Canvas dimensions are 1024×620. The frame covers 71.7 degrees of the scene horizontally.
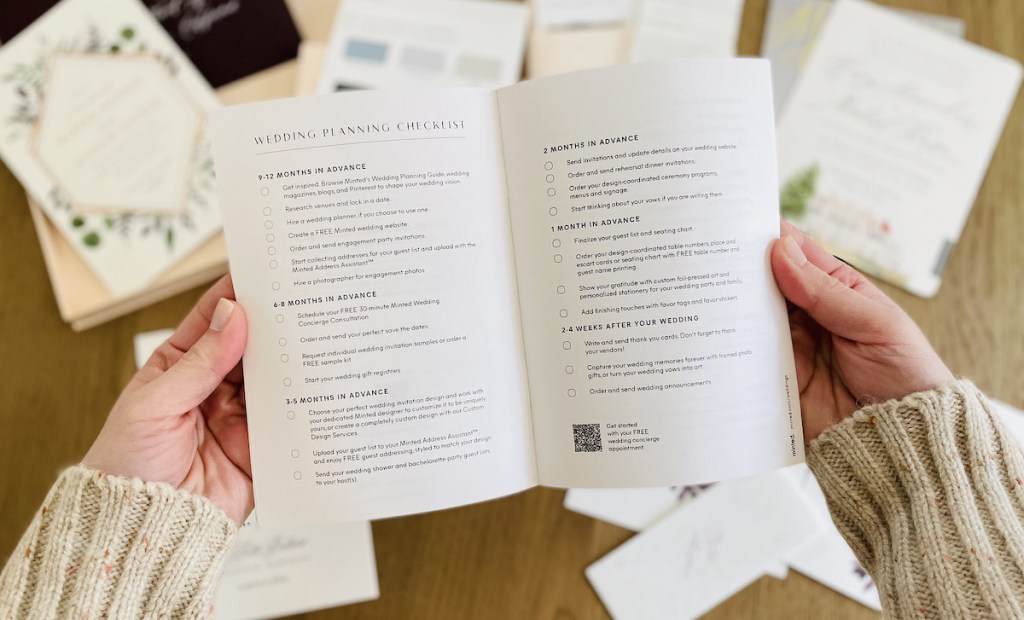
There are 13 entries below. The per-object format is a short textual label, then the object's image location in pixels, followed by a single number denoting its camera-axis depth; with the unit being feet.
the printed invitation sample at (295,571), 2.32
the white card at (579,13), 2.67
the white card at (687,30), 2.66
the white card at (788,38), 2.65
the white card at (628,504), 2.39
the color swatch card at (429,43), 2.60
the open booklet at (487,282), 1.67
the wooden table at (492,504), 2.37
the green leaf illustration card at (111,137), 2.48
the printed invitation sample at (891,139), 2.58
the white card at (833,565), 2.36
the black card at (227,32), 2.60
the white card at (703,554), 2.34
